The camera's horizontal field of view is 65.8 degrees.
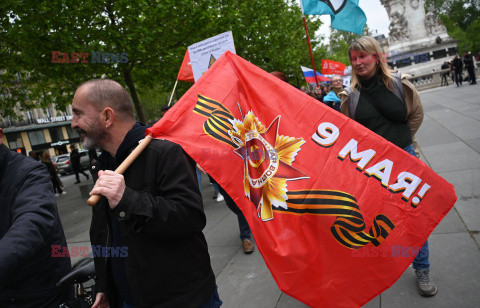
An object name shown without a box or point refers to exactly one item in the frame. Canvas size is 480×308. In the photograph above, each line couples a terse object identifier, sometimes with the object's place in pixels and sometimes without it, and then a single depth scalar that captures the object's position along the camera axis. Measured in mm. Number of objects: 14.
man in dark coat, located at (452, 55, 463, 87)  20906
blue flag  4363
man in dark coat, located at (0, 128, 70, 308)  1669
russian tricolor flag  15434
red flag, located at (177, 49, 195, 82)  6029
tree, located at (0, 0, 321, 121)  9906
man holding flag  1637
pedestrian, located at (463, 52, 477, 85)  20578
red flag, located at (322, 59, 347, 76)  14383
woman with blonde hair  2980
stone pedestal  35094
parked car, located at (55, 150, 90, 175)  27484
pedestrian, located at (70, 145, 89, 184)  18312
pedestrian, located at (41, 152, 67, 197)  13734
